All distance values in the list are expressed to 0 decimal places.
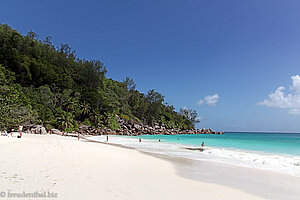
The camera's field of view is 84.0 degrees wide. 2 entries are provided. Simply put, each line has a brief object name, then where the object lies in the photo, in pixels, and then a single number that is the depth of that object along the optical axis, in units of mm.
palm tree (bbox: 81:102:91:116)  45906
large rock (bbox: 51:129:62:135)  33344
